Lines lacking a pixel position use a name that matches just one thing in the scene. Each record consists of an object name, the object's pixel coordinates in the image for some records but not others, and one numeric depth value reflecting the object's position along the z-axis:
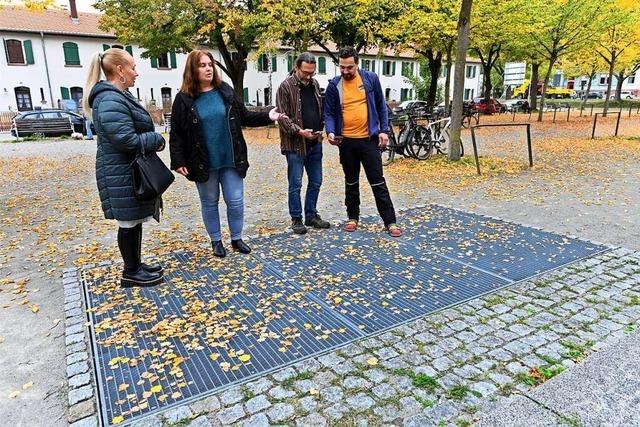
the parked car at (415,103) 31.86
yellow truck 57.03
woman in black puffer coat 3.27
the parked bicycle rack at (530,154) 8.57
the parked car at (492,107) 32.09
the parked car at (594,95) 59.03
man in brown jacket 4.79
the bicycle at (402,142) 10.08
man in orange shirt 4.85
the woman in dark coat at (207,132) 3.99
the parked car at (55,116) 20.59
